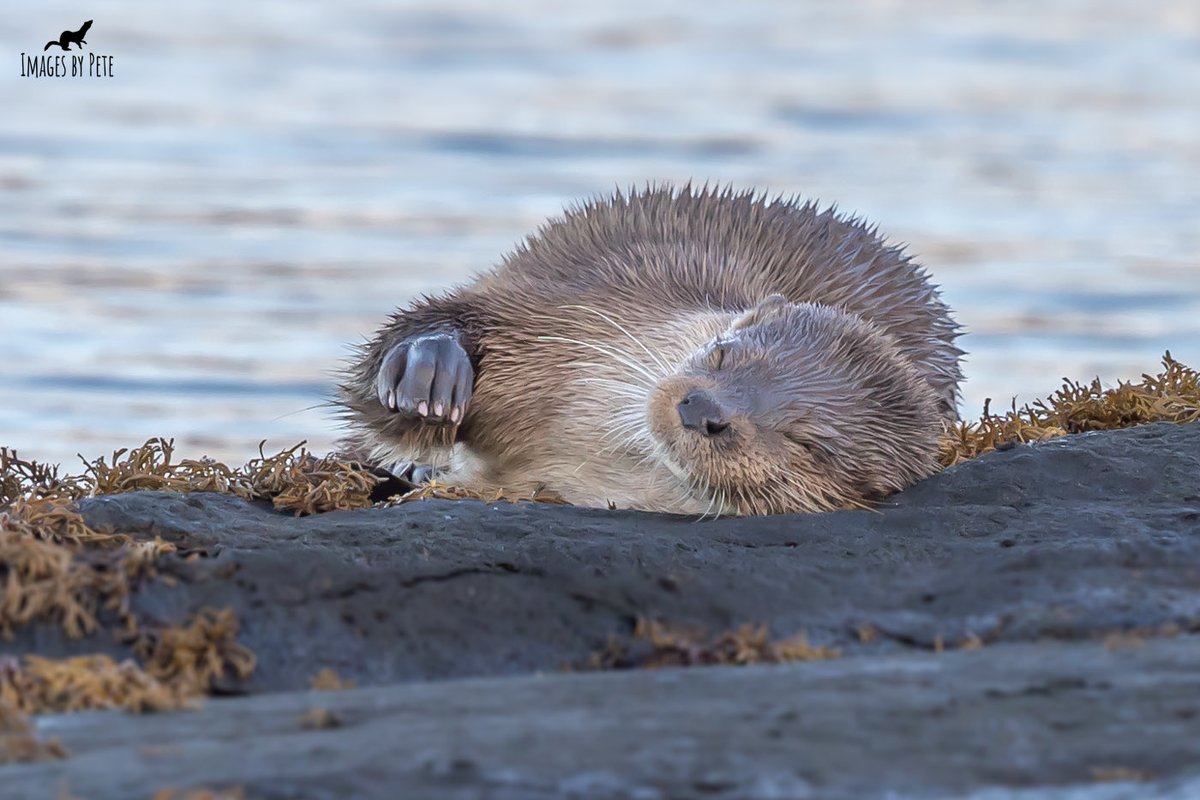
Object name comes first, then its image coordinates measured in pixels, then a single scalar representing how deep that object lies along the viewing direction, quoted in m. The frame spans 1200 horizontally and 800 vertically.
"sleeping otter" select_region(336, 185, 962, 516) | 8.58
